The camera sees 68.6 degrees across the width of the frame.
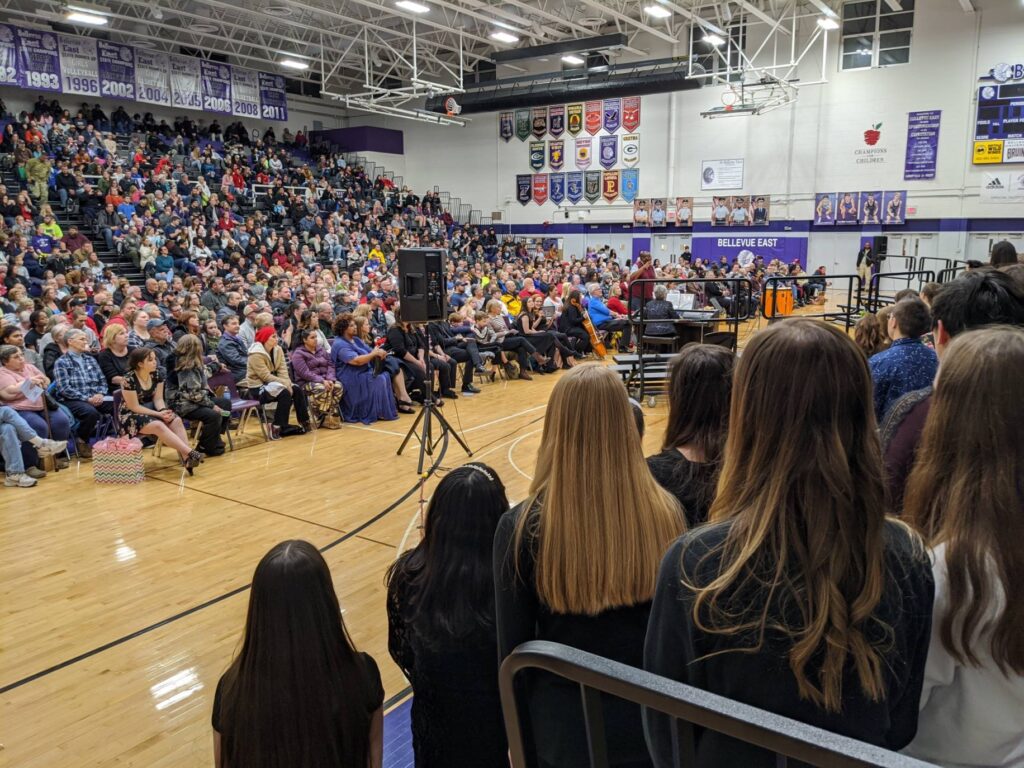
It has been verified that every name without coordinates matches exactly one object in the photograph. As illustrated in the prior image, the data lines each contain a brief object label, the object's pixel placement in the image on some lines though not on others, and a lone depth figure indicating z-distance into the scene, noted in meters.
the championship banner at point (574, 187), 23.88
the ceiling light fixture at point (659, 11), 14.93
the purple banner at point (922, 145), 18.12
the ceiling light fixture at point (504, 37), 16.59
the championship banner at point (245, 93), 19.62
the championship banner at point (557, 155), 24.02
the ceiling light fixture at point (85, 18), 14.41
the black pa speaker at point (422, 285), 6.11
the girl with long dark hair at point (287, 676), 1.72
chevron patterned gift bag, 5.91
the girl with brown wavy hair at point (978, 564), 1.12
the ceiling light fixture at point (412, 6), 13.57
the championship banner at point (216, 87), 18.92
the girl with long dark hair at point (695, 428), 2.06
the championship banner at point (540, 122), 24.11
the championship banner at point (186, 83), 18.27
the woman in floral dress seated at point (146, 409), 6.13
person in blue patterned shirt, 2.97
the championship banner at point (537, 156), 24.52
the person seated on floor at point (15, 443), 5.85
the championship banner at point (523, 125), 24.53
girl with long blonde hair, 1.49
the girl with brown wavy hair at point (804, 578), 1.05
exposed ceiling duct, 18.94
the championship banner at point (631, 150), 22.56
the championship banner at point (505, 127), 25.06
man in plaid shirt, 6.49
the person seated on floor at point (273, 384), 7.41
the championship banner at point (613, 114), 22.70
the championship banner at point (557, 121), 23.72
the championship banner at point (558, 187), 24.28
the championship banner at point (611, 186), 23.16
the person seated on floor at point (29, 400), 6.01
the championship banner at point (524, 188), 25.00
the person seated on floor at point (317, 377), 7.77
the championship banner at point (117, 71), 16.91
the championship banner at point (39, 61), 15.46
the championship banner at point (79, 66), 16.16
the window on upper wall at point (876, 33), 18.04
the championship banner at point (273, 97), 20.44
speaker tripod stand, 5.93
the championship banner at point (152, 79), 17.56
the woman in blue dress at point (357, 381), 8.11
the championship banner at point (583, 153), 23.45
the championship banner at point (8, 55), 15.12
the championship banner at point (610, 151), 22.94
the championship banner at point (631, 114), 22.36
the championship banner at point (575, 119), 23.30
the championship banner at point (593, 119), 23.02
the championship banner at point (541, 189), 24.69
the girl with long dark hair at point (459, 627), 1.79
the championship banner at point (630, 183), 22.80
